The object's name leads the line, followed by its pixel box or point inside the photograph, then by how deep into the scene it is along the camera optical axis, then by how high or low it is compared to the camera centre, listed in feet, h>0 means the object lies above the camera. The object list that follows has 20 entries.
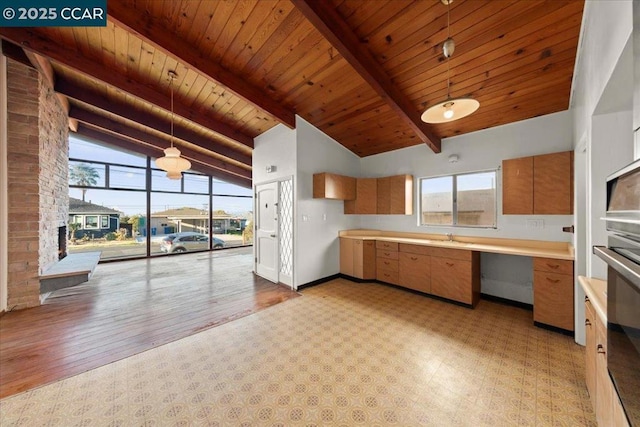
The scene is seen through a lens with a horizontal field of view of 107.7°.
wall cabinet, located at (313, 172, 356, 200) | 14.26 +1.74
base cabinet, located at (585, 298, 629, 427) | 3.56 -3.02
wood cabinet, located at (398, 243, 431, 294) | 12.34 -2.94
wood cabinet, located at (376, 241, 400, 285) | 13.79 -2.94
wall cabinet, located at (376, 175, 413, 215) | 14.67 +1.22
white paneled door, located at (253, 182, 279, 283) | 15.33 -1.23
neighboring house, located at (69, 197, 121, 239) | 19.67 -0.42
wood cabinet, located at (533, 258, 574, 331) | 8.48 -2.97
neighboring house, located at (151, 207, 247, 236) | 23.65 -0.87
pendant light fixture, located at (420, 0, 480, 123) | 6.18 +3.04
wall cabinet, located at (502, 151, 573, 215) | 9.25 +1.21
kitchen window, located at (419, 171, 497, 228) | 12.37 +0.78
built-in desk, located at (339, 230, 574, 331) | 8.64 -2.53
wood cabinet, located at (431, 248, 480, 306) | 10.95 -2.99
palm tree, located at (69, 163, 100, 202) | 19.26 +3.26
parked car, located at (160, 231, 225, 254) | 24.09 -3.11
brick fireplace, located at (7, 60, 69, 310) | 10.37 +1.43
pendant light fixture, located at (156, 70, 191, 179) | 11.49 +2.61
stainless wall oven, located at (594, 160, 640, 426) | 2.65 -0.91
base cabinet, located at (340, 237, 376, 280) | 14.85 -2.93
